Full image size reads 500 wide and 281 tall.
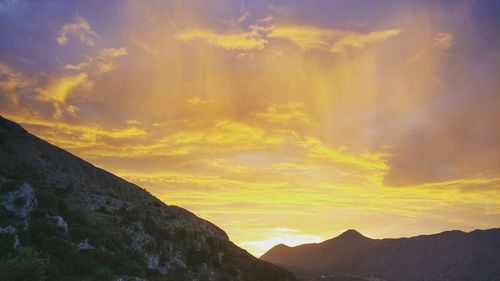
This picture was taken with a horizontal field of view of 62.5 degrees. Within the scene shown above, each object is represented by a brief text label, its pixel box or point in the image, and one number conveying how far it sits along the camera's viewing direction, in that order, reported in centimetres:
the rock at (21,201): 6026
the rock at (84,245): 5586
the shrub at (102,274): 4844
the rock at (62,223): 5853
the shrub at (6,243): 4523
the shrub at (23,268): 3697
